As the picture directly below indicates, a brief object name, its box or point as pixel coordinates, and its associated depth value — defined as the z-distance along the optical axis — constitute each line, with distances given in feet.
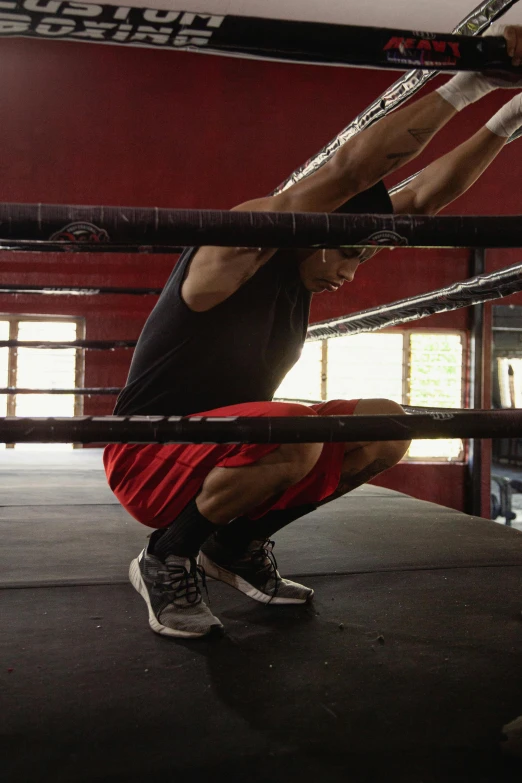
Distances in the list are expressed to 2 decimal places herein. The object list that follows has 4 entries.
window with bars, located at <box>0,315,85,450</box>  14.90
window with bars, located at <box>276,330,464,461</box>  16.30
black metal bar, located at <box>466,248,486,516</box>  16.34
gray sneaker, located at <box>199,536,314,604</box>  3.64
